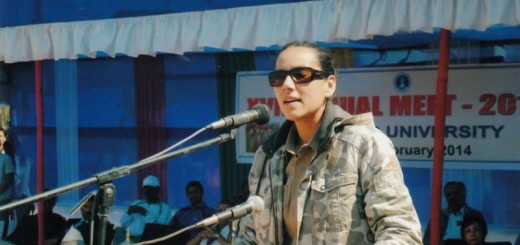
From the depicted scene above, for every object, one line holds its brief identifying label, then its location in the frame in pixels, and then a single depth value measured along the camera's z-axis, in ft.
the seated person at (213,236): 22.26
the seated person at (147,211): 24.61
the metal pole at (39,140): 25.67
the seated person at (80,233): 23.72
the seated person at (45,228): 26.61
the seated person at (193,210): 24.22
